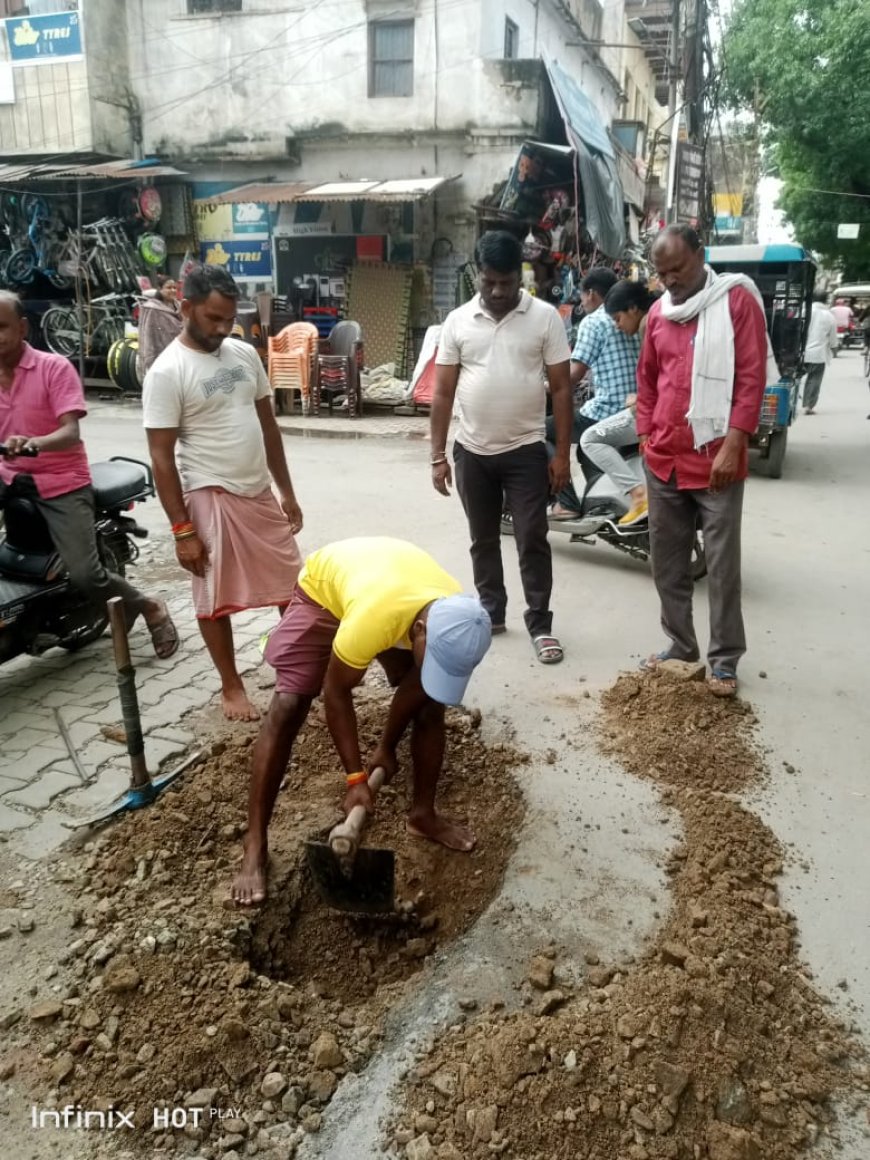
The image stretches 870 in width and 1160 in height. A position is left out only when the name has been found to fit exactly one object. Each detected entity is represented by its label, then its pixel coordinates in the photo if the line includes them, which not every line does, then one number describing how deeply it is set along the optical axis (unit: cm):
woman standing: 980
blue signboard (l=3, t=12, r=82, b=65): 1457
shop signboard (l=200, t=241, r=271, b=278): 1527
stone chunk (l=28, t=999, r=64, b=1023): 217
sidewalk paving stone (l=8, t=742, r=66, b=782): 338
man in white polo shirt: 401
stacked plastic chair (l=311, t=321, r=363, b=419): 1223
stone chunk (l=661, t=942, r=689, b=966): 231
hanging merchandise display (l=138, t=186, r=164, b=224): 1452
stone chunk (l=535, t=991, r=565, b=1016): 219
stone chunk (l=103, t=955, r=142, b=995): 223
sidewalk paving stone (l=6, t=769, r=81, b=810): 318
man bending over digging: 233
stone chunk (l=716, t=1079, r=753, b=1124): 189
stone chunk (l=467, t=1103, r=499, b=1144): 185
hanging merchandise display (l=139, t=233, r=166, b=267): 1466
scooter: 561
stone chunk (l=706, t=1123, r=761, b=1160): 180
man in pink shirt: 364
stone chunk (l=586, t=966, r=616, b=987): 229
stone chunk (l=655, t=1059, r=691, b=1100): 191
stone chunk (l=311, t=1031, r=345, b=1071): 204
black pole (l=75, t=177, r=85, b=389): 1320
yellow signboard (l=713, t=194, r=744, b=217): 3073
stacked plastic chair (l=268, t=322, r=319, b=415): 1224
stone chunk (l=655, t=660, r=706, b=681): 384
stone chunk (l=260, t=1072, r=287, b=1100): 197
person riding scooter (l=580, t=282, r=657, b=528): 543
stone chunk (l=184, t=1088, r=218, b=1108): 194
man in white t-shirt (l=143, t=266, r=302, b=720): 338
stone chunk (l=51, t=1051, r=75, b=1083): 201
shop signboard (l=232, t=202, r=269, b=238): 1501
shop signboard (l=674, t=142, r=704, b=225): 1606
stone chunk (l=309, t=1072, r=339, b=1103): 198
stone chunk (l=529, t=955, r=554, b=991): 228
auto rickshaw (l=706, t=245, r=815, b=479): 940
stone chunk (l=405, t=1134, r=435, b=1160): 182
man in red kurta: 350
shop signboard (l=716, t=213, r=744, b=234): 3097
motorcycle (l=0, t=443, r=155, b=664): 382
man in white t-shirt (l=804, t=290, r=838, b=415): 1238
